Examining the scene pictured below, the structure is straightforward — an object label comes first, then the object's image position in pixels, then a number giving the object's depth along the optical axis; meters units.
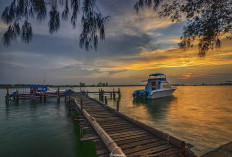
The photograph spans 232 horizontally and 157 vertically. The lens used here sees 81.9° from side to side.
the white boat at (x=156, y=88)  31.47
